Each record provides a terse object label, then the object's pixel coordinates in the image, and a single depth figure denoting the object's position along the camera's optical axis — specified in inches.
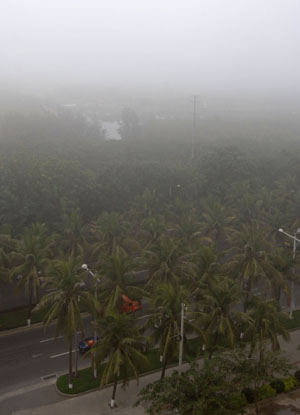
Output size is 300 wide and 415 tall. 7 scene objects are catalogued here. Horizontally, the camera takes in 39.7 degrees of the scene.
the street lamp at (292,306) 1397.9
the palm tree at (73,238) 1507.1
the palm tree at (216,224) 1694.1
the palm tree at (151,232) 1514.5
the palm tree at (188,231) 1524.4
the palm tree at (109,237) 1457.9
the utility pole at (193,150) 3146.9
